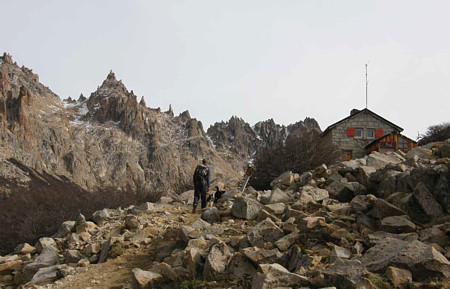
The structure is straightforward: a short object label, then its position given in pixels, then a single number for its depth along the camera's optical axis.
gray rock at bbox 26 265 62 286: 6.88
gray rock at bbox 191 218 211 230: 8.09
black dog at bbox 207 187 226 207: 11.73
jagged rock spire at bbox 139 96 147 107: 133.65
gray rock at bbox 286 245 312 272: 4.98
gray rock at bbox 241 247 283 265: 5.27
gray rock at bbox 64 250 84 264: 7.79
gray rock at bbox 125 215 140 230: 8.94
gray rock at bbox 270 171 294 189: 11.55
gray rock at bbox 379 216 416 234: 5.59
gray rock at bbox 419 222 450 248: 4.93
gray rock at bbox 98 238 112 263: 7.43
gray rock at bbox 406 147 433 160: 10.77
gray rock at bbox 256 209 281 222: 7.43
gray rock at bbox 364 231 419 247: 5.16
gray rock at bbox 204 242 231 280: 5.39
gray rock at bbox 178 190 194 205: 13.05
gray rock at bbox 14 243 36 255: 9.05
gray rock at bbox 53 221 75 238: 9.72
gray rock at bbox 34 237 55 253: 8.82
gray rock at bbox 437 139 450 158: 9.55
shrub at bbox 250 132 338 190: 16.00
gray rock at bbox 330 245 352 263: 4.96
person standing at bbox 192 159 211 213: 10.91
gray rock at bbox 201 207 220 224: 9.15
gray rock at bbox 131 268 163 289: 5.52
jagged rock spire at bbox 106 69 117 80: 144.12
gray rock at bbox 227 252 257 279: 5.26
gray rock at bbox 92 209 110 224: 10.31
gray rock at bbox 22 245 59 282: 7.58
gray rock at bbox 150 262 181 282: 5.59
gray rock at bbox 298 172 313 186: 10.83
